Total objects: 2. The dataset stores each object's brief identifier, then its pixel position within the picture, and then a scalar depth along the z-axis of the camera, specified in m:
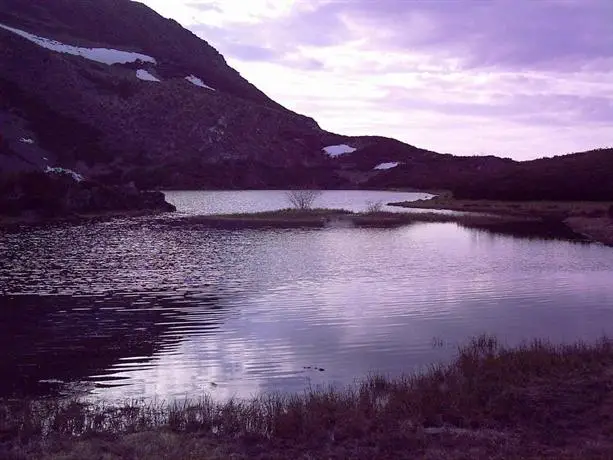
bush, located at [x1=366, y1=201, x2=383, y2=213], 74.96
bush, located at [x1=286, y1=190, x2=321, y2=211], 78.62
